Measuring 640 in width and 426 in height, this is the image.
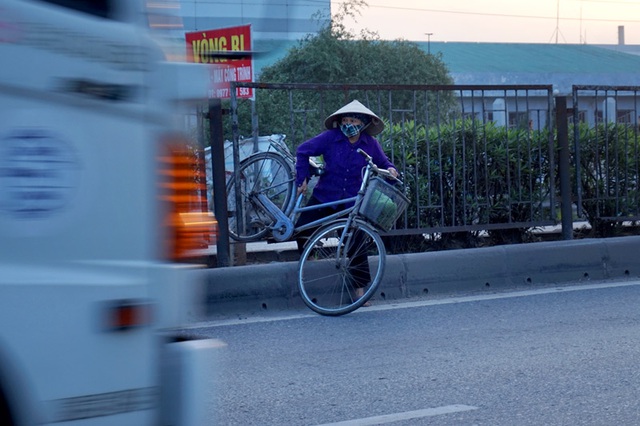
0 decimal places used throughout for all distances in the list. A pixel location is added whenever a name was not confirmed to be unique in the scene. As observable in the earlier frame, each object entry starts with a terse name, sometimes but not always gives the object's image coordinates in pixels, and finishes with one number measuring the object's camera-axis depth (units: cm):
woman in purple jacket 876
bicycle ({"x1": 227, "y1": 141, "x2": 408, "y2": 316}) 821
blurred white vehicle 281
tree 2655
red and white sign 960
